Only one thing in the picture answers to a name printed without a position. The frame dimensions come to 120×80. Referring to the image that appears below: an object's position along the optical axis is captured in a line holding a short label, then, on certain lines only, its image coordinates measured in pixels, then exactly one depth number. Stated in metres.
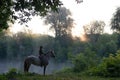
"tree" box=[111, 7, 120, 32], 73.88
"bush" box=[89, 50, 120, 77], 28.93
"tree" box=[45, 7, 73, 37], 90.62
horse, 28.23
